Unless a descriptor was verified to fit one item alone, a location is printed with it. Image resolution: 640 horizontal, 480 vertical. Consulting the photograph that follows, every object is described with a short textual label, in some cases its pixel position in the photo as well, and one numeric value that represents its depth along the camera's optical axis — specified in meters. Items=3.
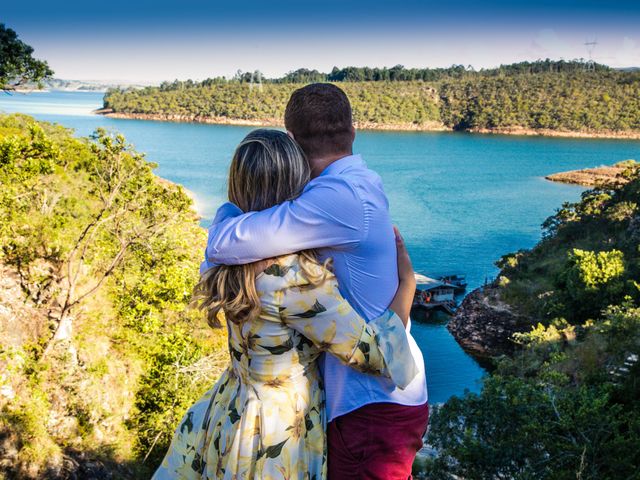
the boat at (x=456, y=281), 28.37
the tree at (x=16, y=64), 6.88
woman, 1.45
